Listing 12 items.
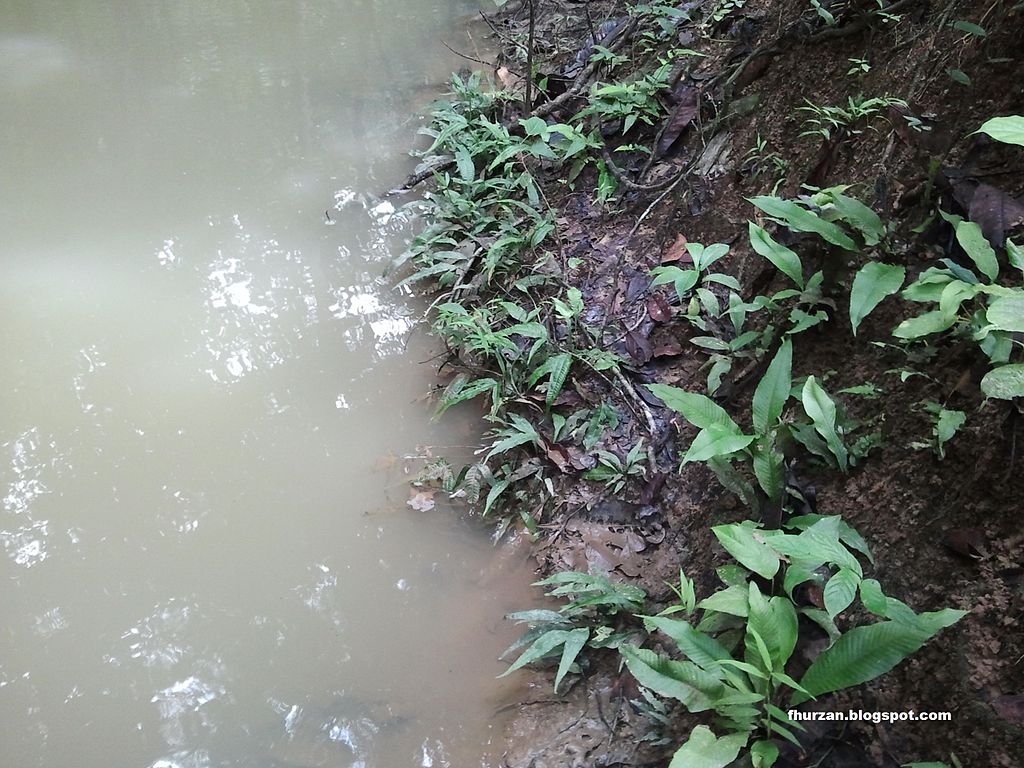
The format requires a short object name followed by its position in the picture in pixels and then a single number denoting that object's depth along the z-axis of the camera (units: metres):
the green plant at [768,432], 1.89
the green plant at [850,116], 2.35
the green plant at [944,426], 1.66
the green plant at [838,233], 1.85
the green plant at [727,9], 3.58
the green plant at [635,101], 3.65
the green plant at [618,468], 2.56
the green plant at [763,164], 2.74
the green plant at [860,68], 2.58
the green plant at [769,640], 1.48
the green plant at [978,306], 1.47
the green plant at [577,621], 2.13
